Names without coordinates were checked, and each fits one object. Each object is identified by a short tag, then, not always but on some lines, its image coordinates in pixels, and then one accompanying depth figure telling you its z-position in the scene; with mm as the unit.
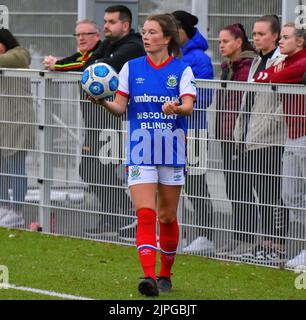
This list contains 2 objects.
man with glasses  14398
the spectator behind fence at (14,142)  14172
